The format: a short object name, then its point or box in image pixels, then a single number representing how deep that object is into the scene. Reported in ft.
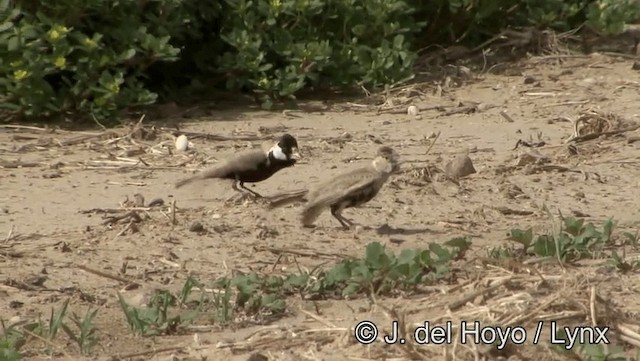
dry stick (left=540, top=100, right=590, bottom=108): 79.15
